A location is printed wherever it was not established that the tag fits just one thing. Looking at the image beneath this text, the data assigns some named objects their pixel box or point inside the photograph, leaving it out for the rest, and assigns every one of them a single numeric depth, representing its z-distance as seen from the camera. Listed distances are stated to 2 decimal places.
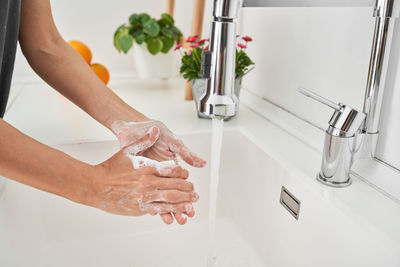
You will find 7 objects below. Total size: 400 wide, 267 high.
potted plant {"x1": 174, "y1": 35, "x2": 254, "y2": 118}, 0.94
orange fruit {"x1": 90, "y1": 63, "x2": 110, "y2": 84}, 1.12
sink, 0.59
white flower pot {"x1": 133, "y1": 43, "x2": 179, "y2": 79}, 1.20
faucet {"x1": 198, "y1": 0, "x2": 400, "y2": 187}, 0.54
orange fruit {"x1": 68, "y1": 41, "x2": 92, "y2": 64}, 1.11
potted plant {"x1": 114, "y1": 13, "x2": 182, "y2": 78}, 1.16
